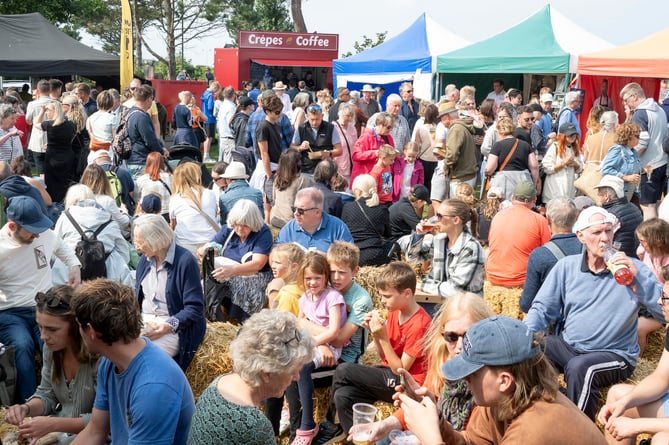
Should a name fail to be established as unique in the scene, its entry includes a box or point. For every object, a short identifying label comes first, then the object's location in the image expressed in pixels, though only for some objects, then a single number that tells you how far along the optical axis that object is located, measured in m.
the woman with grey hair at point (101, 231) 5.57
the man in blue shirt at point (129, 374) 2.83
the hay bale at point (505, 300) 6.02
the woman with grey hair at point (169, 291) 4.47
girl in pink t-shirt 4.47
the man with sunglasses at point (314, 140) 9.04
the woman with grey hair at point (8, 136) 9.38
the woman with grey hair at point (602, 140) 8.68
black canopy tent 16.78
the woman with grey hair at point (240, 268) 5.58
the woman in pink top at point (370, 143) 8.76
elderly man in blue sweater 4.30
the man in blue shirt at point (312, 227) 5.67
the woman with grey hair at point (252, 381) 2.58
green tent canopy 13.31
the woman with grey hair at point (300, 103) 10.81
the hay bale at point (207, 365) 4.82
